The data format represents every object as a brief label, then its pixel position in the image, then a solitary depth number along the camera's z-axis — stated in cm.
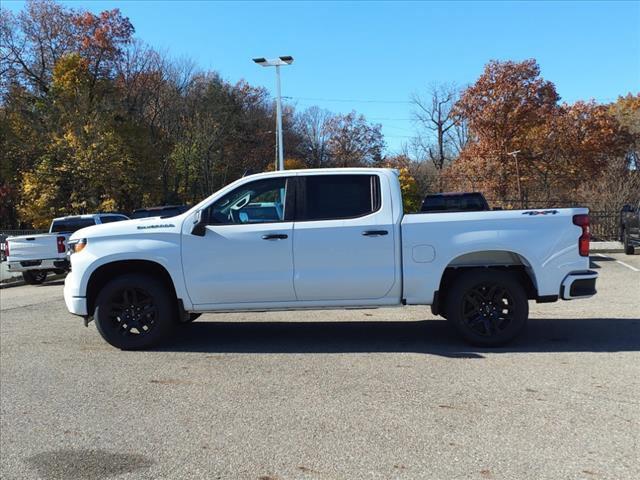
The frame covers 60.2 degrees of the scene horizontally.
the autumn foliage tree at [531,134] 3488
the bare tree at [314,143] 6775
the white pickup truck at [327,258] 612
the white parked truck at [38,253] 1542
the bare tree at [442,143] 5518
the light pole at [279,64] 2275
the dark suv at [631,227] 1642
